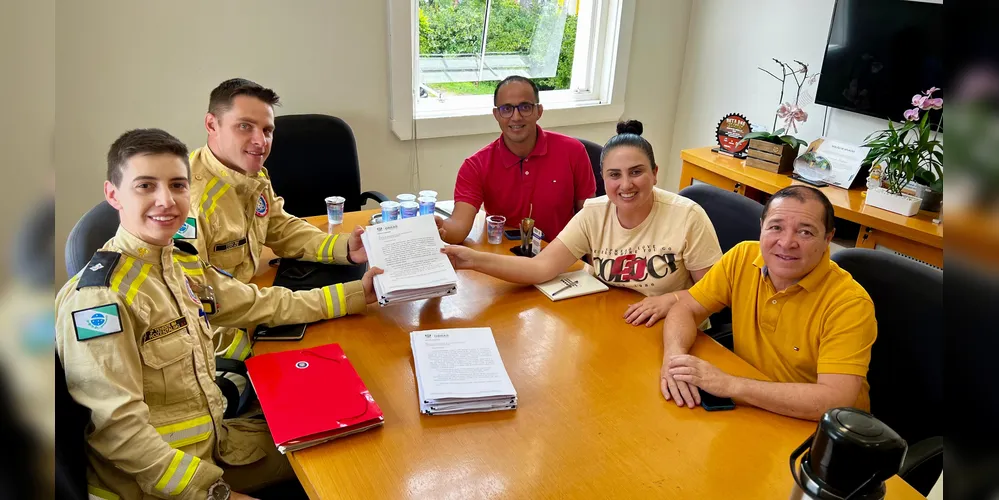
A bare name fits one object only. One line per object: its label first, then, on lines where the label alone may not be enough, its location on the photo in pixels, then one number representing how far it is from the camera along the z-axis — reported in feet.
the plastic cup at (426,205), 7.31
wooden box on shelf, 10.75
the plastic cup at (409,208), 6.98
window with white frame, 10.73
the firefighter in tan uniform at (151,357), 3.64
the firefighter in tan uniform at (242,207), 5.60
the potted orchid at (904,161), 8.68
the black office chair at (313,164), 8.89
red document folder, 3.91
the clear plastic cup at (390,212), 6.98
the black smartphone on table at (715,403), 4.36
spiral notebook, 5.90
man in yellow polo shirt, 4.34
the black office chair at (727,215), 6.48
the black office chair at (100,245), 4.36
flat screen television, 9.54
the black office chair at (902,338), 4.62
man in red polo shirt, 7.68
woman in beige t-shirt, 5.90
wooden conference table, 3.66
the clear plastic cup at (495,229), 7.09
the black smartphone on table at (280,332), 5.06
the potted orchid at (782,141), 10.73
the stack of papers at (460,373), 4.25
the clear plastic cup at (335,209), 7.19
